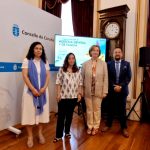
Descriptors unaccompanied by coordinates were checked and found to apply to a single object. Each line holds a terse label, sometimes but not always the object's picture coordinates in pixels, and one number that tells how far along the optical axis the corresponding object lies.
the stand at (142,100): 2.76
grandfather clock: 2.83
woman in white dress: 1.97
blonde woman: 2.30
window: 3.42
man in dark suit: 2.39
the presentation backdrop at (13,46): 2.24
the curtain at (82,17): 3.27
